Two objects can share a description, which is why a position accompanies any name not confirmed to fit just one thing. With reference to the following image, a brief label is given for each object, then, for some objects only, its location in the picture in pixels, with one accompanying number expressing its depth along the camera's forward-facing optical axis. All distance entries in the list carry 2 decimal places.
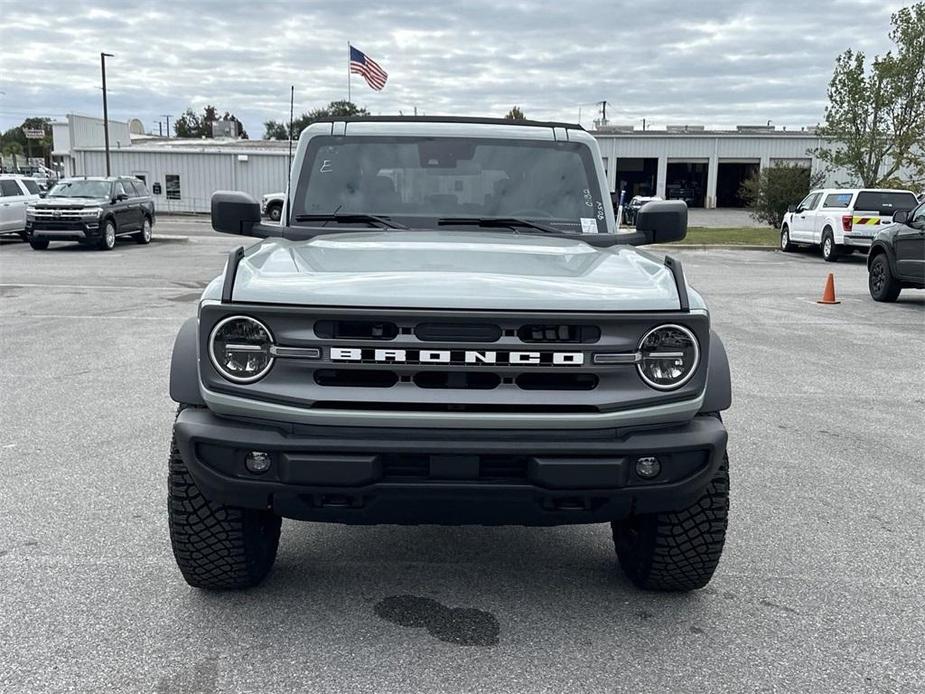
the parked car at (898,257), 12.63
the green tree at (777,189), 31.39
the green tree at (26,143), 112.12
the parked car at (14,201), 21.97
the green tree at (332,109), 70.78
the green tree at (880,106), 29.72
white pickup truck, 20.98
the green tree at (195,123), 120.72
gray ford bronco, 2.87
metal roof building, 46.84
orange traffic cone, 13.41
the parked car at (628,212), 36.67
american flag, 31.14
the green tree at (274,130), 103.31
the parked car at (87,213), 20.47
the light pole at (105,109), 43.50
